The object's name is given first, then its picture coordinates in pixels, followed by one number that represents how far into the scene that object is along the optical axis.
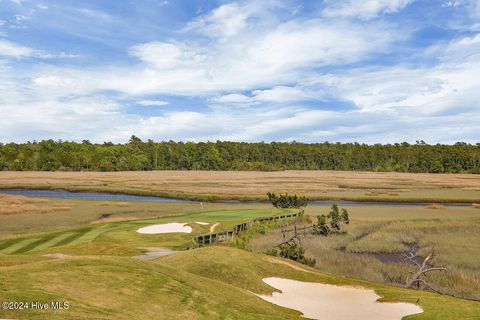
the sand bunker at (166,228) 42.38
